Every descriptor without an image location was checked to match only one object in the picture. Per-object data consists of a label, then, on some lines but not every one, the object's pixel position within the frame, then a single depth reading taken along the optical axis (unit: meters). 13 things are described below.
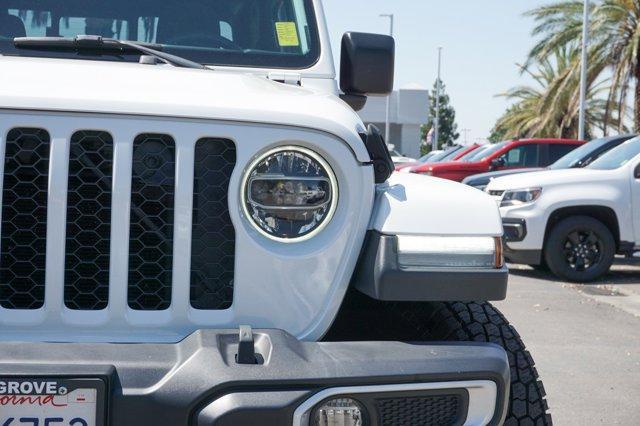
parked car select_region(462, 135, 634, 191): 11.28
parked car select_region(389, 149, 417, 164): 25.79
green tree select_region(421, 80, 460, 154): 84.31
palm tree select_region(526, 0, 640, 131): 22.64
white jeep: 2.22
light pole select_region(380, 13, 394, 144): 42.08
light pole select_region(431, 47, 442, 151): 49.13
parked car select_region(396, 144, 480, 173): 20.67
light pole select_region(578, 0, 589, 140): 24.02
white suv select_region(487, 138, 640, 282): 9.88
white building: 48.38
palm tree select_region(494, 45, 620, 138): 28.50
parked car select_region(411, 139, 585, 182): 16.78
